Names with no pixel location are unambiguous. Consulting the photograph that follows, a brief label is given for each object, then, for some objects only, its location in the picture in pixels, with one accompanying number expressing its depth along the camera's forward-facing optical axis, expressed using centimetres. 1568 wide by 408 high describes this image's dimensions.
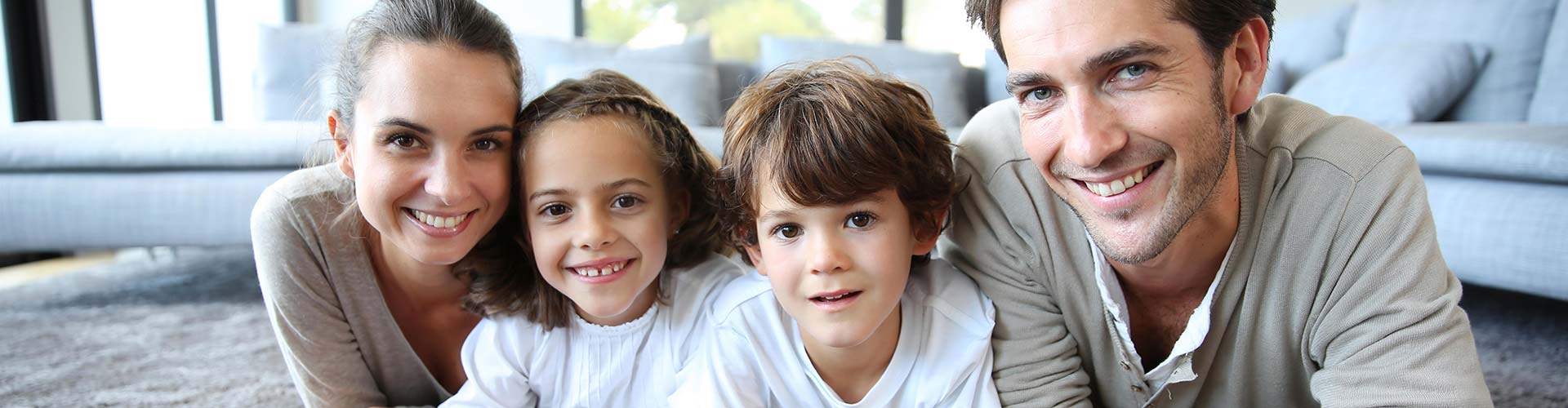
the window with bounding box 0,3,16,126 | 328
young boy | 113
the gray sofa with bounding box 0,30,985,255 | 237
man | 96
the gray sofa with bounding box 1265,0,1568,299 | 180
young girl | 126
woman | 120
